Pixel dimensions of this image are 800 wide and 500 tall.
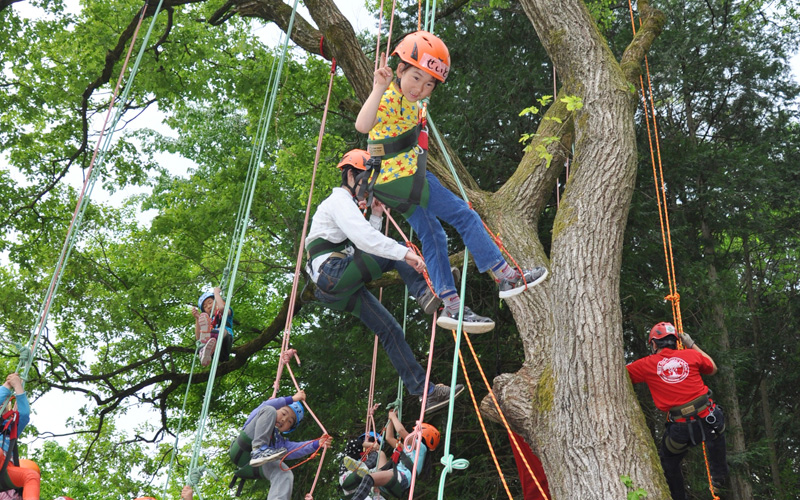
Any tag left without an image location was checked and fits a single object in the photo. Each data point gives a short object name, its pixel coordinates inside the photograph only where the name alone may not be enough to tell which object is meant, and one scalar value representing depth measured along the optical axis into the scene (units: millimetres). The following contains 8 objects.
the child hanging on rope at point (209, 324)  7242
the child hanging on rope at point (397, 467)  5625
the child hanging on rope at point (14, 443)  4832
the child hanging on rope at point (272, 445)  5328
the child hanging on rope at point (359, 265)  4043
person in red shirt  5664
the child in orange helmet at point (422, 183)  3908
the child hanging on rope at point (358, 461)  5746
